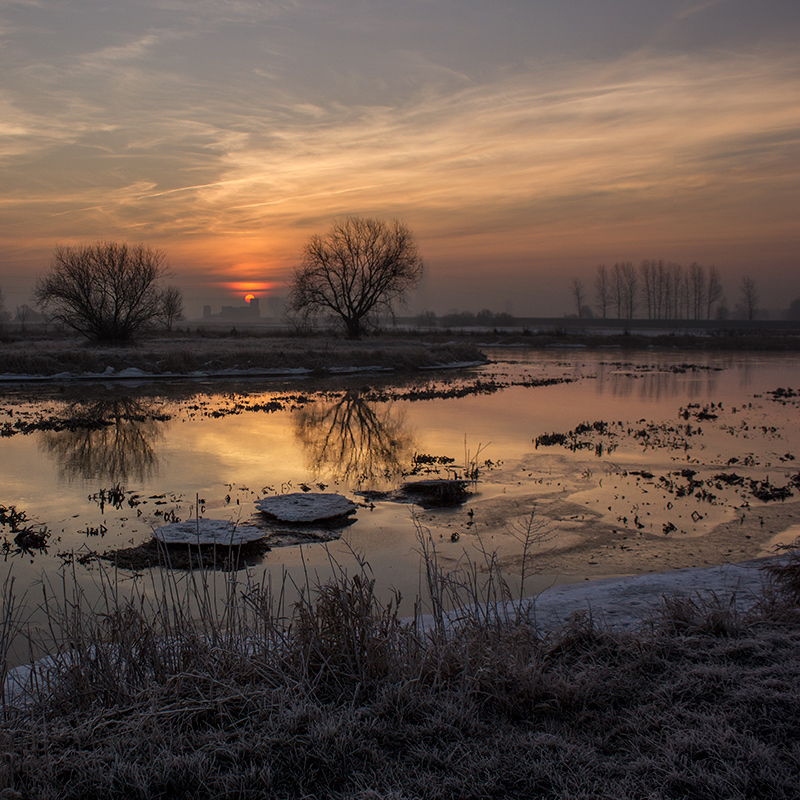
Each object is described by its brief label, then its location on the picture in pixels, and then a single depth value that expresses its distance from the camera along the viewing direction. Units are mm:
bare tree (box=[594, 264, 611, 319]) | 134875
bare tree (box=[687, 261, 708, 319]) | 134250
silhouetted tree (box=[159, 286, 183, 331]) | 79375
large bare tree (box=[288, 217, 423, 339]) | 56562
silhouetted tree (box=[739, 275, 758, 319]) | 126262
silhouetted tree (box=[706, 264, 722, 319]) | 133250
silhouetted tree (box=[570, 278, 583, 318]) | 139825
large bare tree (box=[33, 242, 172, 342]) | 41250
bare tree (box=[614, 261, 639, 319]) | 132750
